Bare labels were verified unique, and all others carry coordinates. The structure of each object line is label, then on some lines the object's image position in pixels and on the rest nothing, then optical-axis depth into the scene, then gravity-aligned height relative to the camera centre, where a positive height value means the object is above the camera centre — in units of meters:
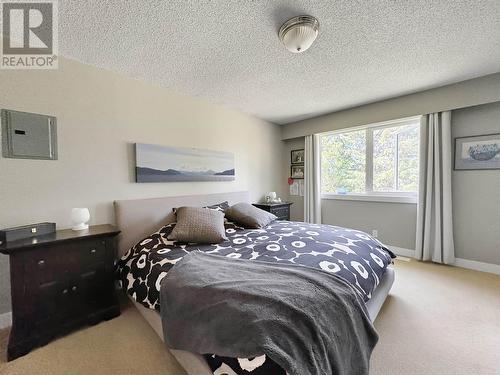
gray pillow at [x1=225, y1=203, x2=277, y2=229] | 2.56 -0.41
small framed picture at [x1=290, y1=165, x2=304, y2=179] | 4.32 +0.24
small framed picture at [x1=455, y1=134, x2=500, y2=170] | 2.58 +0.35
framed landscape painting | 2.47 +0.27
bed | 1.57 -0.42
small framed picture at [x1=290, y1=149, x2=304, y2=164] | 4.32 +0.54
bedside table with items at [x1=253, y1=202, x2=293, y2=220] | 3.59 -0.45
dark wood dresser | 1.43 -0.75
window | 3.21 +0.33
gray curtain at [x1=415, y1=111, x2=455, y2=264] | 2.79 -0.17
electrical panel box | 1.72 +0.44
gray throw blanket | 0.83 -0.61
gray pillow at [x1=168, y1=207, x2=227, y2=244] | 1.99 -0.43
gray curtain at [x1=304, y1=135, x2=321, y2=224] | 4.02 +0.06
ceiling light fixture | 1.56 +1.15
